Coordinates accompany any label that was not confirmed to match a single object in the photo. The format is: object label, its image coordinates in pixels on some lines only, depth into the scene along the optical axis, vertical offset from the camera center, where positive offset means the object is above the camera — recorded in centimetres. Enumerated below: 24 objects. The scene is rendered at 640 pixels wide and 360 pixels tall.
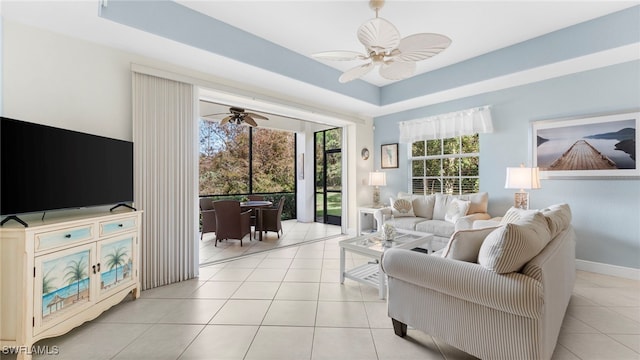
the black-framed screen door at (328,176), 673 +19
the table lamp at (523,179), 325 +3
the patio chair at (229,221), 441 -64
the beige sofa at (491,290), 138 -64
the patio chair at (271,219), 521 -71
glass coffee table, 264 -69
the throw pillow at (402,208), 440 -43
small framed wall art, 529 +55
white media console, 167 -64
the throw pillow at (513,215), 236 -31
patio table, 502 -45
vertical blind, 275 +9
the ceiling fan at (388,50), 207 +118
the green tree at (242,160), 721 +69
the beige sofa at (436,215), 368 -51
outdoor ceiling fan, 447 +121
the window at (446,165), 438 +30
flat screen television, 171 +12
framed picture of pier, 299 +43
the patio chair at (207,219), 499 -67
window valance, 405 +96
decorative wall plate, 551 +62
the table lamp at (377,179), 518 +7
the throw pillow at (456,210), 378 -41
